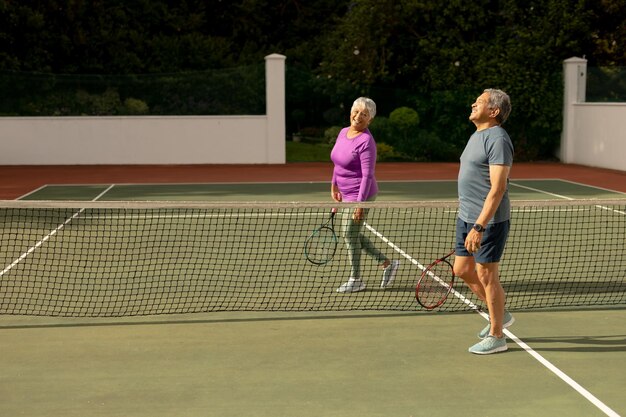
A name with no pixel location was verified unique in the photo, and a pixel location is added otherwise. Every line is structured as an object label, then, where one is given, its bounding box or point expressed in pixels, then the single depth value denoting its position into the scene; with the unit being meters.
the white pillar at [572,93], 27.05
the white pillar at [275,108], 26.44
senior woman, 8.73
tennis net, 8.51
